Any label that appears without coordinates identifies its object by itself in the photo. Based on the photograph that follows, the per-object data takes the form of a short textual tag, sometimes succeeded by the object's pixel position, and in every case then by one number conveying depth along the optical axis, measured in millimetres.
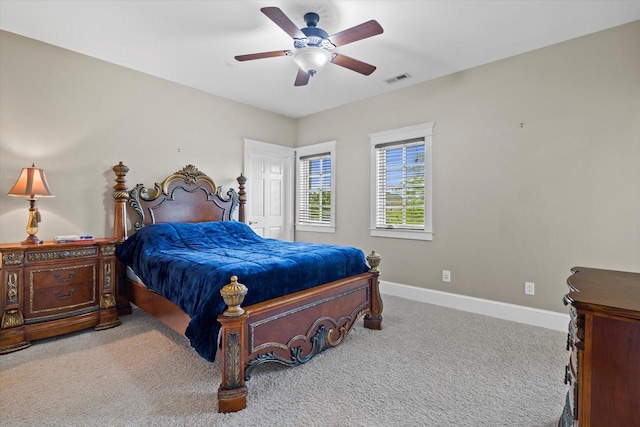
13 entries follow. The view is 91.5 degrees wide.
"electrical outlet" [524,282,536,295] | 3197
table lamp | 2676
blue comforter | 1972
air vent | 3771
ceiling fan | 2195
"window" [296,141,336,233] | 5027
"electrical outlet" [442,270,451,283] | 3775
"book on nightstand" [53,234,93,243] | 2869
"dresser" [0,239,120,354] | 2539
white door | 4918
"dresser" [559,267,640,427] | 1020
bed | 1912
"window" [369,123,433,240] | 3982
